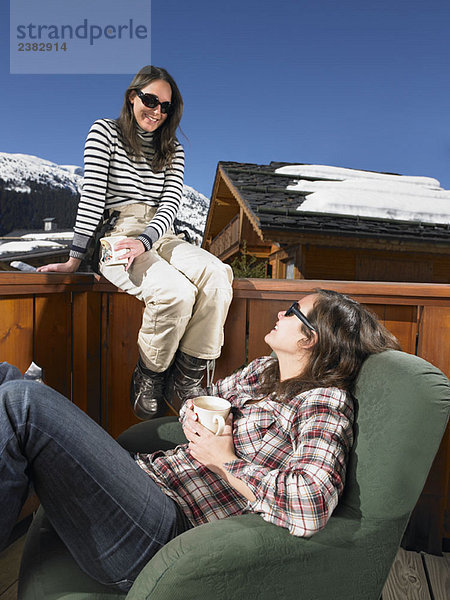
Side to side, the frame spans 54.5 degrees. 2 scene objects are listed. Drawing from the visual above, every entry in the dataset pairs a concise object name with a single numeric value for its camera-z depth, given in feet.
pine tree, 24.40
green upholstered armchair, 3.25
